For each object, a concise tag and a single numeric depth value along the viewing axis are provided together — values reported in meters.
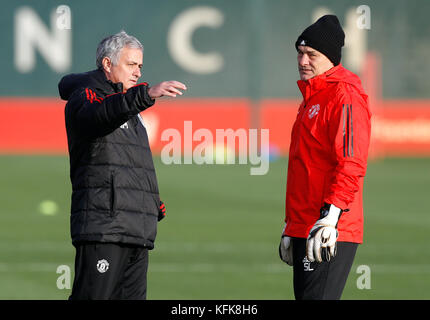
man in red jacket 10.23
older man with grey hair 10.88
